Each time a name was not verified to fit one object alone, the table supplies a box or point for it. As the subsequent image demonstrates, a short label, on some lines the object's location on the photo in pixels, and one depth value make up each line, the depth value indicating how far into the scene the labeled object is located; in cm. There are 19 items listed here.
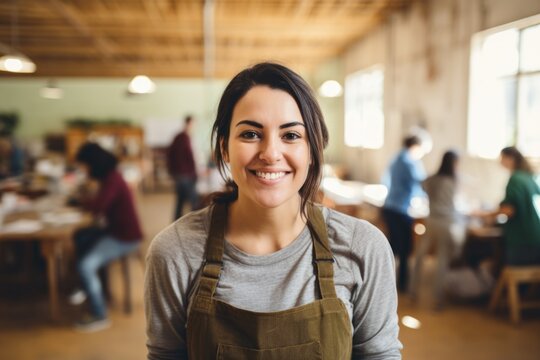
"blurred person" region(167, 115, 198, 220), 721
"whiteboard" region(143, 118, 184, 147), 1452
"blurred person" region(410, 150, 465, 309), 431
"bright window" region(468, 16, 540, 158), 467
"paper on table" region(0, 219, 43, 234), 407
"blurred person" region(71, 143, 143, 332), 402
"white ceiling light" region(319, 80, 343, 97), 768
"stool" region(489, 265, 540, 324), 407
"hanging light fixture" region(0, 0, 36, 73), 573
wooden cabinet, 1309
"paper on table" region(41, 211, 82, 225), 443
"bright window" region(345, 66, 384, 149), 888
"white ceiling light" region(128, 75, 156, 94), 864
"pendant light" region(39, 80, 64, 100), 1118
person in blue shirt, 486
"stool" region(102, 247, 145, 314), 430
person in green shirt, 405
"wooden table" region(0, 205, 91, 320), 398
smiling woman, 119
